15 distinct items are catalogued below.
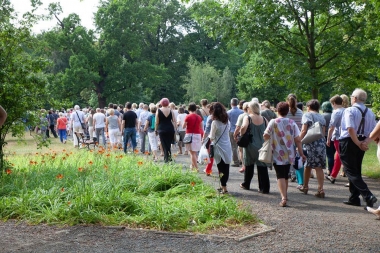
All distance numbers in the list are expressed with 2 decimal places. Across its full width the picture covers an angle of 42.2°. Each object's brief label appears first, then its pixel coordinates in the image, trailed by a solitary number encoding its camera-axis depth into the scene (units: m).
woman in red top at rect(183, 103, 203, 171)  13.16
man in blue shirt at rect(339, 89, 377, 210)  7.92
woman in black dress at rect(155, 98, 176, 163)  13.20
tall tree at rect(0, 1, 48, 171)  10.45
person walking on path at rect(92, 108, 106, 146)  20.20
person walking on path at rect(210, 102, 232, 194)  9.52
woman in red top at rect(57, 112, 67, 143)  25.78
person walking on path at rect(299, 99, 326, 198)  9.39
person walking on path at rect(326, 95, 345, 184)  10.42
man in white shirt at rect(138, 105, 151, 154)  18.52
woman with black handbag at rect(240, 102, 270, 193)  9.84
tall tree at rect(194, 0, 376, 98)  17.84
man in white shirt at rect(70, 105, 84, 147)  22.08
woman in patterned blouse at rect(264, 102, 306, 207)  8.52
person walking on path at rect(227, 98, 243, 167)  13.93
